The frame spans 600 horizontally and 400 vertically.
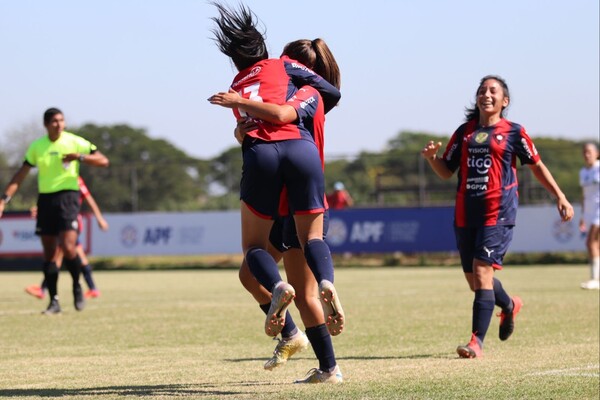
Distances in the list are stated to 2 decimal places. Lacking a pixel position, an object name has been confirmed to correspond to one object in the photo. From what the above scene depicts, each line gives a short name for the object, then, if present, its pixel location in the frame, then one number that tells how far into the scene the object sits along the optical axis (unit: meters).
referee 26.17
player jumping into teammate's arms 12.51
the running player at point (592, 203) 34.78
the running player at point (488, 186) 17.41
